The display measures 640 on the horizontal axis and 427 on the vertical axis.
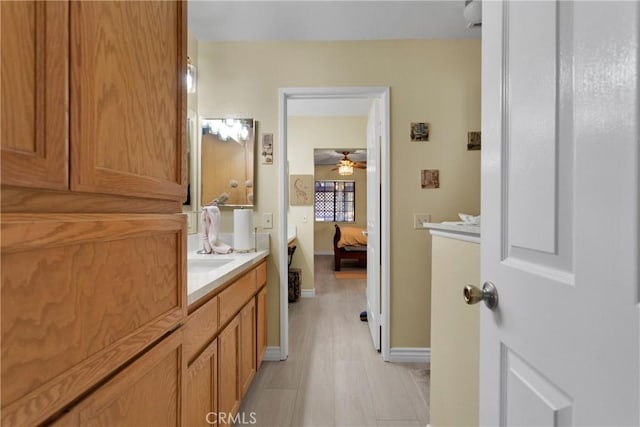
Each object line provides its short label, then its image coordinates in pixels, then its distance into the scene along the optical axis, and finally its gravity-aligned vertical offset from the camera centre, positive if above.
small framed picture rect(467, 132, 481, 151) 2.47 +0.58
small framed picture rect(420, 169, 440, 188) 2.49 +0.27
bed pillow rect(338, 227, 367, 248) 6.57 -0.60
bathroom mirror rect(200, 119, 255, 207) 2.50 +0.41
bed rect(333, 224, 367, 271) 6.47 -0.76
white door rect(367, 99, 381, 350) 2.65 -0.11
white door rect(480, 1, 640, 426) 0.41 +0.00
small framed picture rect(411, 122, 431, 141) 2.47 +0.65
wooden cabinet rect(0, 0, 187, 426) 0.43 -0.01
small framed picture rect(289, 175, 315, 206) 4.47 +0.31
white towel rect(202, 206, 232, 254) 2.18 -0.13
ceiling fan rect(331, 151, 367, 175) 7.15 +1.09
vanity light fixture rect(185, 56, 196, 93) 2.24 +1.01
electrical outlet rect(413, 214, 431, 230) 2.49 -0.07
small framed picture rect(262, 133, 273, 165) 2.50 +0.55
